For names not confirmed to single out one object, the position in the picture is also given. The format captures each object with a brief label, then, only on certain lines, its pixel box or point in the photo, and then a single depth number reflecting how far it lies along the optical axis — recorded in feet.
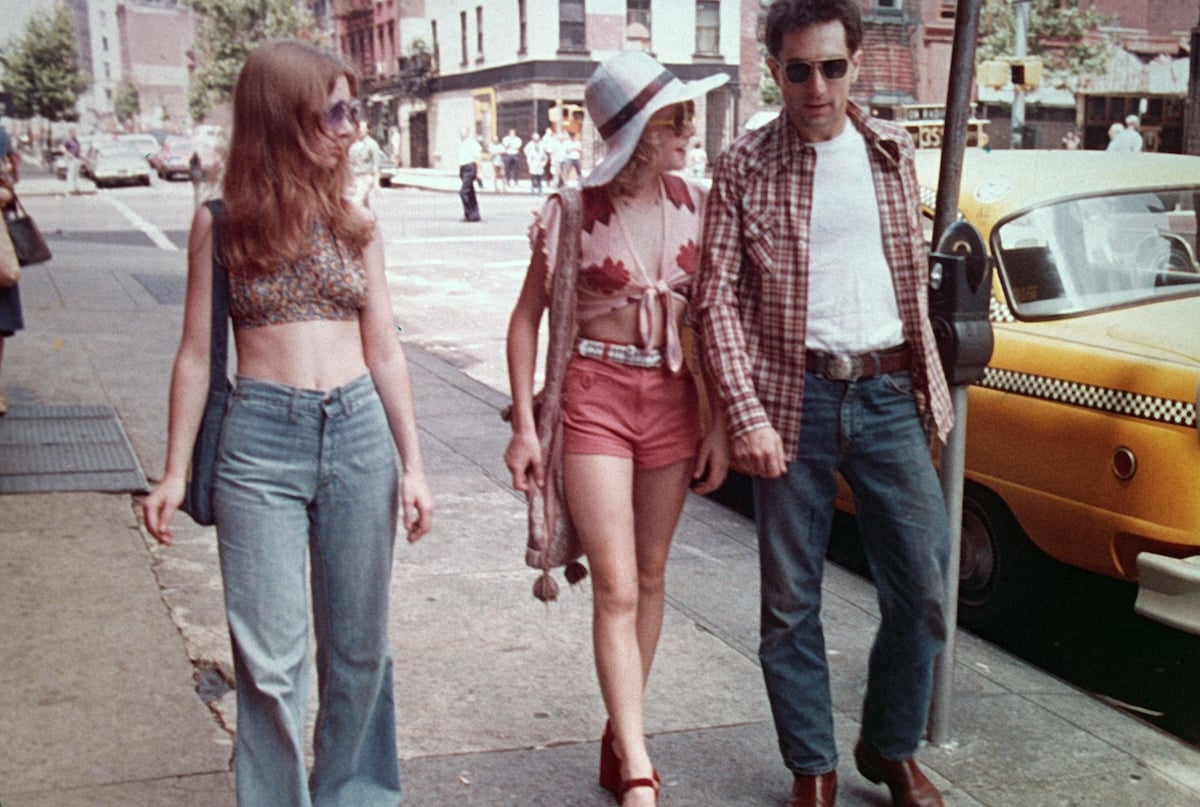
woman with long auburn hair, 8.99
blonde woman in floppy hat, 10.39
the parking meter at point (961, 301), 11.07
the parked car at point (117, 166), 137.39
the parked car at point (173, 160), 150.71
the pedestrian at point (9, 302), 23.80
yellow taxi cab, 13.65
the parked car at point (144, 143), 146.82
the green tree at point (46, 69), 164.96
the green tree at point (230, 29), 195.11
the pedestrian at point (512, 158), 124.98
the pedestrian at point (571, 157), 110.22
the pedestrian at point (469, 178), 87.10
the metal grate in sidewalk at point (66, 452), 20.74
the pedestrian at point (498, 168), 128.16
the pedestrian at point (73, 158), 126.93
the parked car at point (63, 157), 141.11
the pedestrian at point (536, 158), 120.67
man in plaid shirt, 10.33
